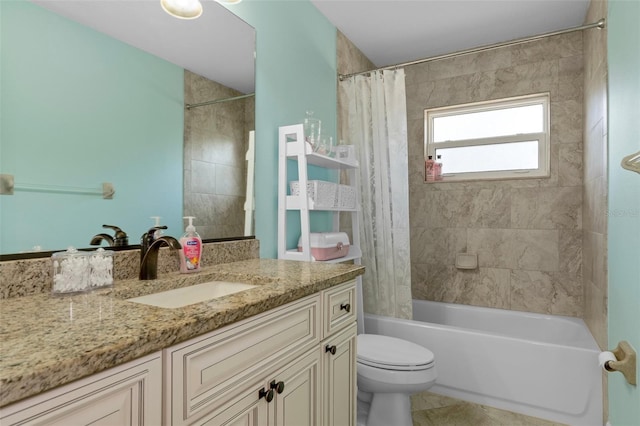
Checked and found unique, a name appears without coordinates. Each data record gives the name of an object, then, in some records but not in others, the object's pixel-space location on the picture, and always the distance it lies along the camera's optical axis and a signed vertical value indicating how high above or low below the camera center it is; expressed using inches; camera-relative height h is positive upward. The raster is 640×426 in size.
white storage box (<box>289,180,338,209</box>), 75.3 +4.2
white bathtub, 74.2 -35.0
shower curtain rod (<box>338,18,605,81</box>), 76.5 +40.0
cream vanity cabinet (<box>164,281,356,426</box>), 28.4 -15.9
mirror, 37.7 +11.9
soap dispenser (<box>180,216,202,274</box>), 51.4 -5.8
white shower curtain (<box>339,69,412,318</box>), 92.9 +6.8
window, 111.2 +24.5
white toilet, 65.8 -30.7
